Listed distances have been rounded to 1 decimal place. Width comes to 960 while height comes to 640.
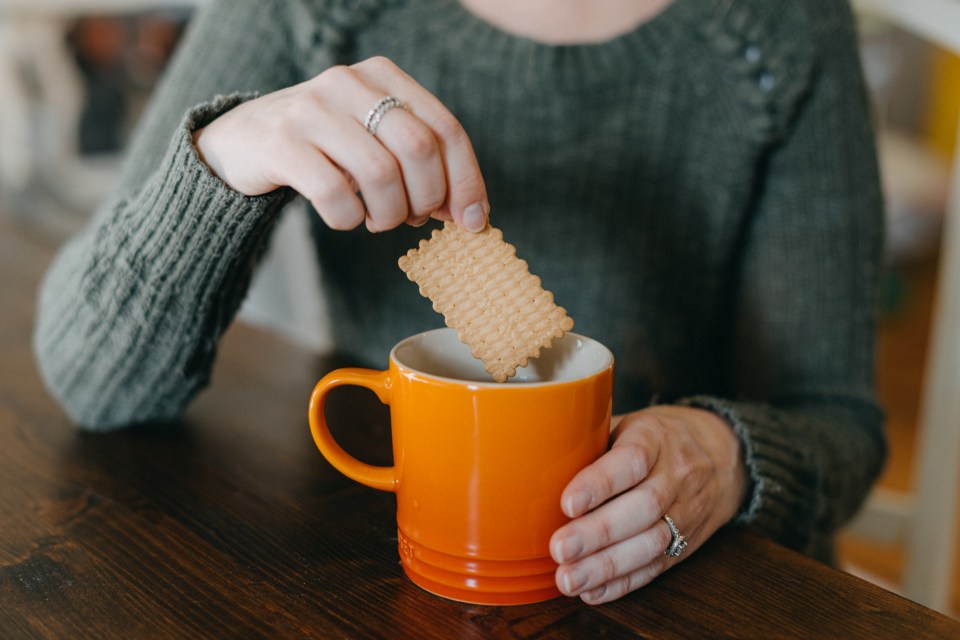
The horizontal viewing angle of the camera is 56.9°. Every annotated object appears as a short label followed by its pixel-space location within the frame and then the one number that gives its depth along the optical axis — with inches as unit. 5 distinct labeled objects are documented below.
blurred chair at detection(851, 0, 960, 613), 37.6
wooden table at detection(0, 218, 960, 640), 18.7
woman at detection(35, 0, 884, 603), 29.0
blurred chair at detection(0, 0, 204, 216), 96.3
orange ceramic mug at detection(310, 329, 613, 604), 18.2
